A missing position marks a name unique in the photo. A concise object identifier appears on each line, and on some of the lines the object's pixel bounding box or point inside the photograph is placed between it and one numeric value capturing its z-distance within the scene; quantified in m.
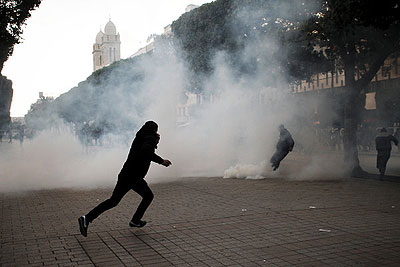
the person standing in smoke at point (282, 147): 12.50
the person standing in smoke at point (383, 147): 11.93
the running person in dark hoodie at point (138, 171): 5.93
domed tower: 97.39
